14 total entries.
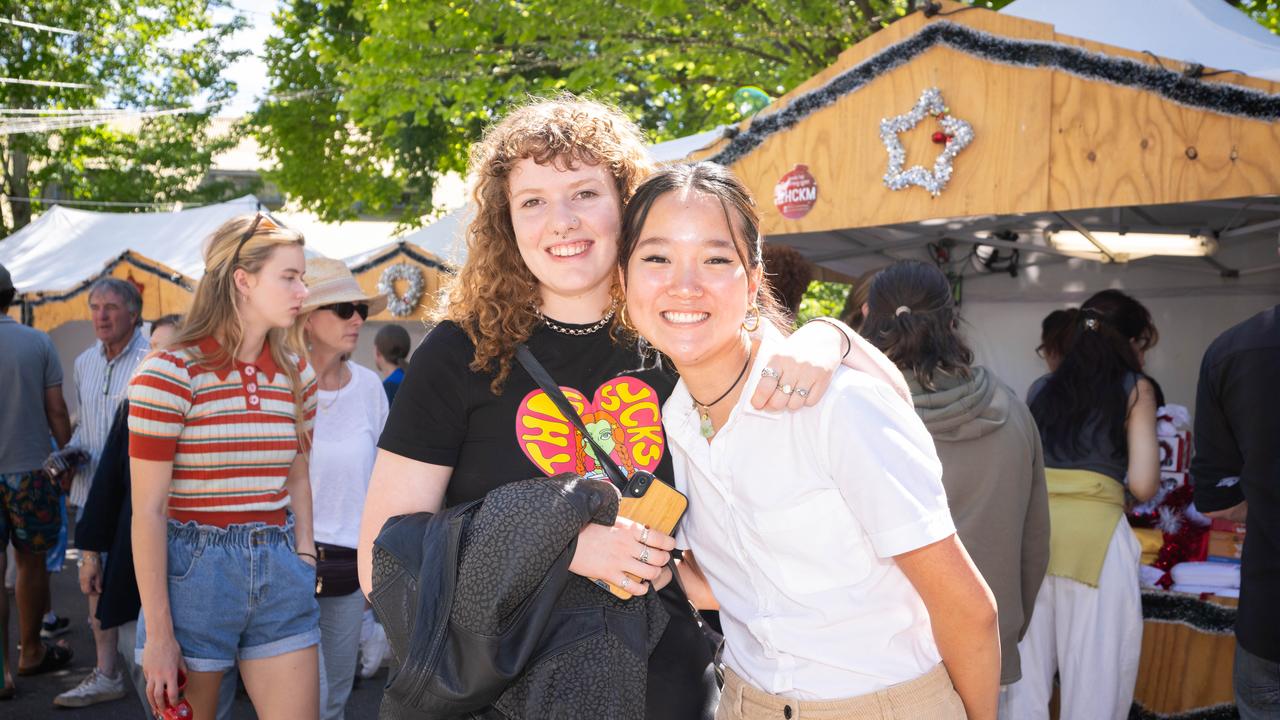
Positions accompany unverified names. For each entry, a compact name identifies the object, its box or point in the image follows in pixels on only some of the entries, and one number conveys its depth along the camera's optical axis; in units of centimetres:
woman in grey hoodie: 310
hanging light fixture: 560
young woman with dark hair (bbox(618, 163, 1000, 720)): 149
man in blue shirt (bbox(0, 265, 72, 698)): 547
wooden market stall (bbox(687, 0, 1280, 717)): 388
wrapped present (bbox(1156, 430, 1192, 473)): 511
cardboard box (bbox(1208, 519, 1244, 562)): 454
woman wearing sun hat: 366
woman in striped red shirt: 267
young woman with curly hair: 178
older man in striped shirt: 590
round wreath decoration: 830
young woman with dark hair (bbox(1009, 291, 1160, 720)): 404
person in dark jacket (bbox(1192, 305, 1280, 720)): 295
